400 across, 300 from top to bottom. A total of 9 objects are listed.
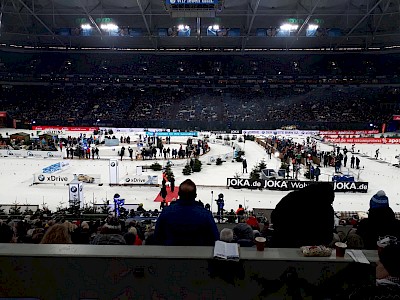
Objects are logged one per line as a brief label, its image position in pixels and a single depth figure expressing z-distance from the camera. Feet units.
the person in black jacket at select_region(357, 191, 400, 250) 13.44
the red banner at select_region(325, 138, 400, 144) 127.24
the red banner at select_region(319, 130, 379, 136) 150.20
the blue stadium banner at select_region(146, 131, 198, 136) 143.13
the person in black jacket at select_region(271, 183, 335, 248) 9.96
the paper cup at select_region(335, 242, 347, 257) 8.74
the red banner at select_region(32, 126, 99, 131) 162.71
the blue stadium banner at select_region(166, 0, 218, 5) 105.70
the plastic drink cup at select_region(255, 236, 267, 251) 8.95
